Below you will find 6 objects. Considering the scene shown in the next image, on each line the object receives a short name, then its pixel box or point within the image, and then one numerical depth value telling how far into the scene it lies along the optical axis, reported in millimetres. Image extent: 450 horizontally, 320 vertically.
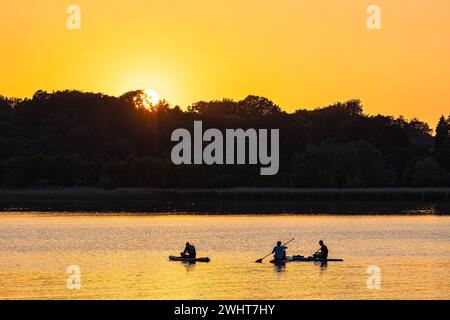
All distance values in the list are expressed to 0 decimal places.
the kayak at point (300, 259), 62031
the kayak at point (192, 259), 61688
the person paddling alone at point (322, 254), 61844
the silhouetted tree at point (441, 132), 174000
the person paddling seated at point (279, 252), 61000
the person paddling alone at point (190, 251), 61875
